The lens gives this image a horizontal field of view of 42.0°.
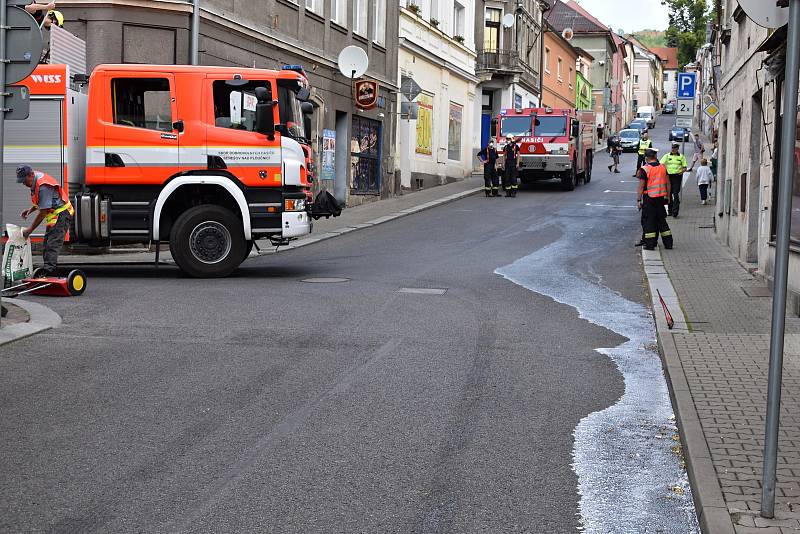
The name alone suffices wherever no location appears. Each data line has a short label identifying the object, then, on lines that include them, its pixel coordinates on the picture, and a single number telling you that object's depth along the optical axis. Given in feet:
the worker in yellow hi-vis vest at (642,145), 113.80
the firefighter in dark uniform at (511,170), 104.58
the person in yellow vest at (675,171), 82.07
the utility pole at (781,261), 14.73
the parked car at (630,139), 215.92
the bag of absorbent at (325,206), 50.01
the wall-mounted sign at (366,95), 95.14
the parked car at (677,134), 161.04
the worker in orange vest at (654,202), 59.00
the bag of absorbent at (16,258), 38.42
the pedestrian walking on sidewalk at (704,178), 94.53
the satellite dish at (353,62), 89.04
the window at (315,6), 87.00
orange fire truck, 46.68
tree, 288.51
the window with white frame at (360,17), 98.58
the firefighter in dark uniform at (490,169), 104.27
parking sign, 90.56
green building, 251.85
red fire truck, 110.22
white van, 327.06
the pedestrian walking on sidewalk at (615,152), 150.68
